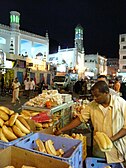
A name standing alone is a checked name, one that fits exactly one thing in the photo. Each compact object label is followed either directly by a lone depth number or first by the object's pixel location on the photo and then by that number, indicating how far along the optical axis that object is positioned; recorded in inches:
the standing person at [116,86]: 231.6
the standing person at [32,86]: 496.1
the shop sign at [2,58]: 524.2
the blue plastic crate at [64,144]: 61.8
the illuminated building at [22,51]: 699.9
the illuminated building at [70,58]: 1227.5
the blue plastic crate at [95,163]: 74.0
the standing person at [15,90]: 392.7
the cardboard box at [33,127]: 85.7
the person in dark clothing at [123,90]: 300.6
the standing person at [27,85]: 490.6
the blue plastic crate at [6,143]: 62.3
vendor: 74.0
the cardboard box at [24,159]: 53.7
